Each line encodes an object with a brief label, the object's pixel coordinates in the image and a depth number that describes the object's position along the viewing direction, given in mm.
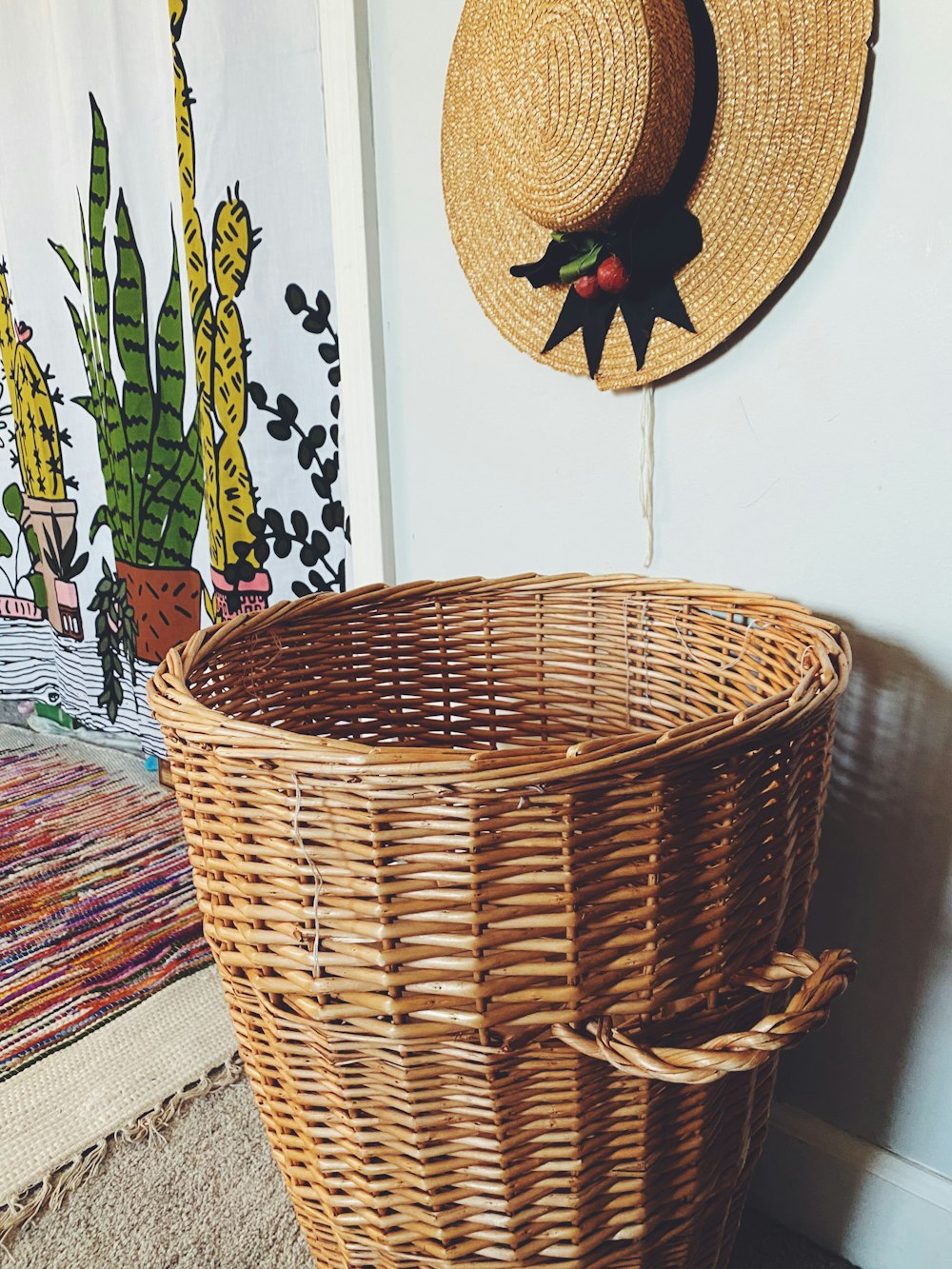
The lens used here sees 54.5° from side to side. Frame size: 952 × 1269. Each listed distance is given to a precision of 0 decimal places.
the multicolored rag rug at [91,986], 929
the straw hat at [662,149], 692
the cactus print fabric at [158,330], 1238
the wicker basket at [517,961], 462
